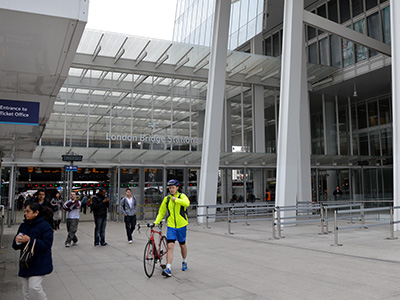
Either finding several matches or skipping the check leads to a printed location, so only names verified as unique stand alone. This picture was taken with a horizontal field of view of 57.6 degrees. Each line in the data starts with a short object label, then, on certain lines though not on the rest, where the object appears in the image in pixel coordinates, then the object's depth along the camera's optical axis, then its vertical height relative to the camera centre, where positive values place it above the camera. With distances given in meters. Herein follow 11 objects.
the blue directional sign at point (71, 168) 18.41 +0.58
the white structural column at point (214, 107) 18.17 +3.70
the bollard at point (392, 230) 11.14 -1.52
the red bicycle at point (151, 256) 6.75 -1.43
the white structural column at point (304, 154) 20.53 +1.53
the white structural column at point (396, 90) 12.57 +3.23
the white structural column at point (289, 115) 15.05 +2.72
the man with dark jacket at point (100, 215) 11.02 -1.07
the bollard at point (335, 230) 9.91 -1.34
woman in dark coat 4.37 -0.81
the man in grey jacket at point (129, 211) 11.41 -0.99
